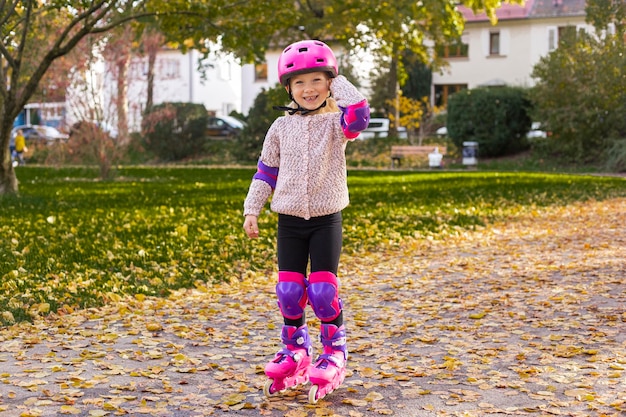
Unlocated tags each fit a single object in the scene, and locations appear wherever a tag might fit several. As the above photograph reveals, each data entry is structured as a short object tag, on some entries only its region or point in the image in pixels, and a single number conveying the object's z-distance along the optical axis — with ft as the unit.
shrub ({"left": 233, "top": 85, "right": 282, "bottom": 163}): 107.65
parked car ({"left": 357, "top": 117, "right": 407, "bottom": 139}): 135.11
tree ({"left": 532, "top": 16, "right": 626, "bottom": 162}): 96.99
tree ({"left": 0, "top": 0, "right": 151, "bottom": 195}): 52.44
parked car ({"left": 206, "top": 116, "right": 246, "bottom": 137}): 142.92
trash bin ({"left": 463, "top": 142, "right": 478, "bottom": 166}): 101.50
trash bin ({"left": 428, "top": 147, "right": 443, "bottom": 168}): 100.42
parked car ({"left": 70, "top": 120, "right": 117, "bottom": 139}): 73.18
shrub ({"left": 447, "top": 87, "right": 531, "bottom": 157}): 105.09
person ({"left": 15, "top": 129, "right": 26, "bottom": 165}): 114.73
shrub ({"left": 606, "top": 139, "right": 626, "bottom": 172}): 92.94
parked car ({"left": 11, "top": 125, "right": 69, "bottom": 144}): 125.80
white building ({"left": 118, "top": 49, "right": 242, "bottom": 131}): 188.03
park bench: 103.40
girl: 16.61
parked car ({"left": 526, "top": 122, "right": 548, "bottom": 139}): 130.46
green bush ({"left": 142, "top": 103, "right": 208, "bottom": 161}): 112.57
